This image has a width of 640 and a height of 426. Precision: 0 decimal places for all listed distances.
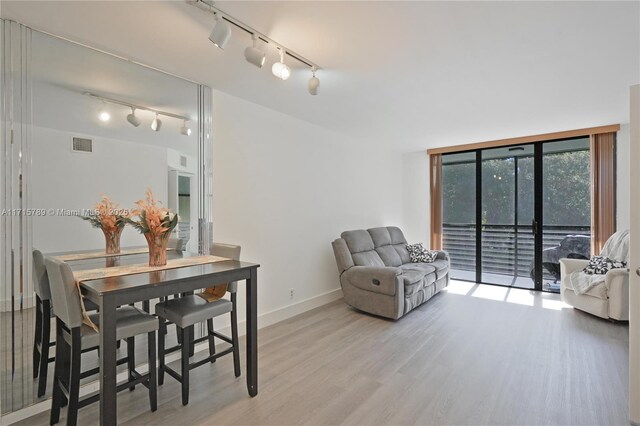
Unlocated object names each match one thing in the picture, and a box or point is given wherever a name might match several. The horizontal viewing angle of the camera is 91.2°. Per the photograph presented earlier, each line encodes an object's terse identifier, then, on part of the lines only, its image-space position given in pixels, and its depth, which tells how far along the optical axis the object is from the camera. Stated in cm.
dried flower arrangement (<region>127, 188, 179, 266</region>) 212
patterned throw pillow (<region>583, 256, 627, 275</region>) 377
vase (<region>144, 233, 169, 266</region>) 216
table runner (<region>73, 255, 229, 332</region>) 181
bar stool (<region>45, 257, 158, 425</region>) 168
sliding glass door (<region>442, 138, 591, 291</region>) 473
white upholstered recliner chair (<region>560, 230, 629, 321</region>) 349
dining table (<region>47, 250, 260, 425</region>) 159
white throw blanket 374
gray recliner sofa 373
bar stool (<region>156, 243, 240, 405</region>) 208
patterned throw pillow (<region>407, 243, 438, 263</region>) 504
